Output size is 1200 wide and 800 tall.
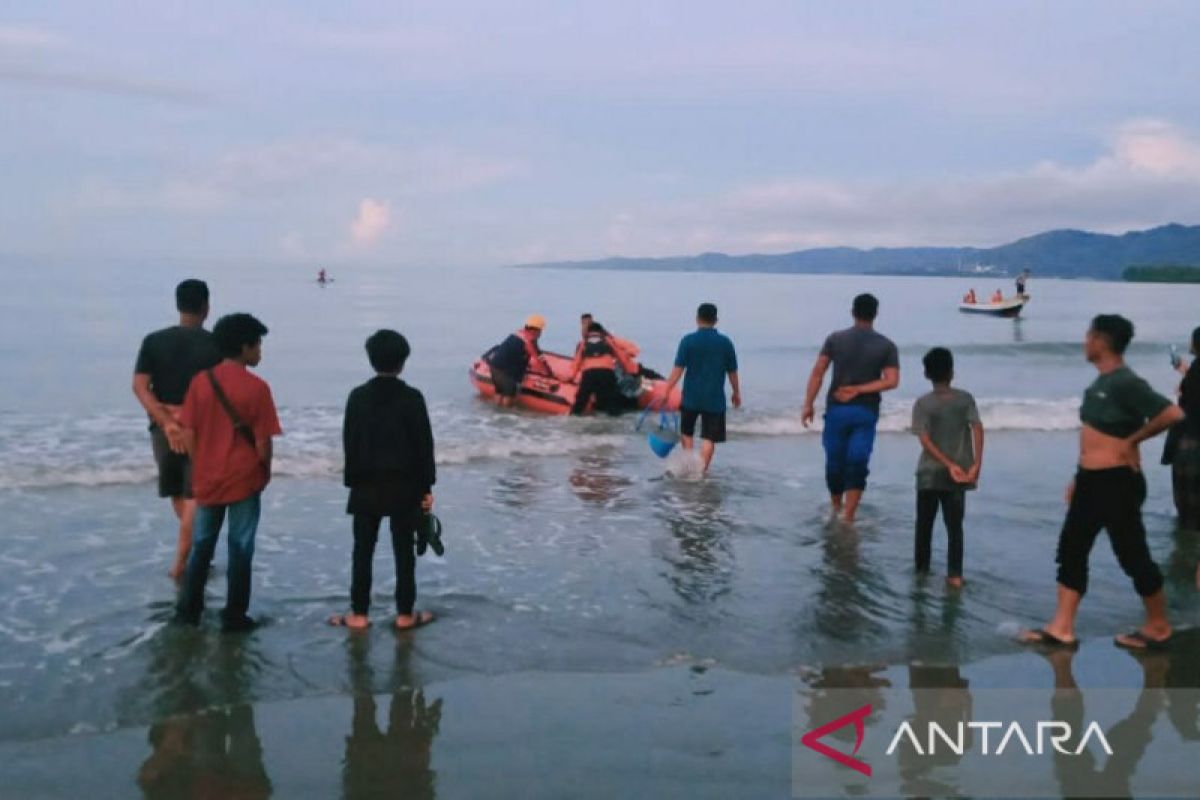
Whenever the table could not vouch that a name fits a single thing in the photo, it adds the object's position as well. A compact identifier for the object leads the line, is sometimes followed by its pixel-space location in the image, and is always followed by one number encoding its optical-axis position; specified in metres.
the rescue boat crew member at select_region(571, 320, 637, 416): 16.25
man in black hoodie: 5.75
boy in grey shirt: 6.87
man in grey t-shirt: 8.21
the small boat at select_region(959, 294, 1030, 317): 62.96
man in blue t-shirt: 10.13
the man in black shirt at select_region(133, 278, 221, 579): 6.30
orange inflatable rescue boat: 16.75
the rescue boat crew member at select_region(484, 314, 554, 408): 17.42
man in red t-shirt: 5.65
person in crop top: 5.31
